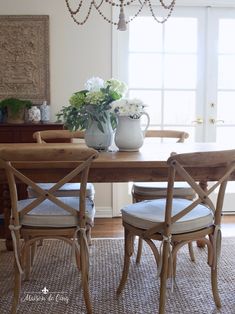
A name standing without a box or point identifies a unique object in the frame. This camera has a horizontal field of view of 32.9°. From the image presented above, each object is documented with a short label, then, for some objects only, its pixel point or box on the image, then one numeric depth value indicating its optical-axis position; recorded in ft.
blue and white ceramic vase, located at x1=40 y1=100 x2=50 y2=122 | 12.21
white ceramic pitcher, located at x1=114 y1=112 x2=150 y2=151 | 7.78
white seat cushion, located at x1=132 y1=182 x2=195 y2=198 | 8.76
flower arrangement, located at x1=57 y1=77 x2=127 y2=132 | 7.48
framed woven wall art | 12.20
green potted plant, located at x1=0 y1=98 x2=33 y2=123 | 11.82
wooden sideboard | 11.56
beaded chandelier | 12.32
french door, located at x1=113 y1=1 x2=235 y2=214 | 12.69
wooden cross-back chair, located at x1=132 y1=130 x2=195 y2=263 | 8.77
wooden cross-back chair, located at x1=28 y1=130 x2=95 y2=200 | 8.72
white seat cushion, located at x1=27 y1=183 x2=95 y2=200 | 8.70
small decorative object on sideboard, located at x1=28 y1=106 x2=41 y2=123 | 12.02
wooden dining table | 6.66
